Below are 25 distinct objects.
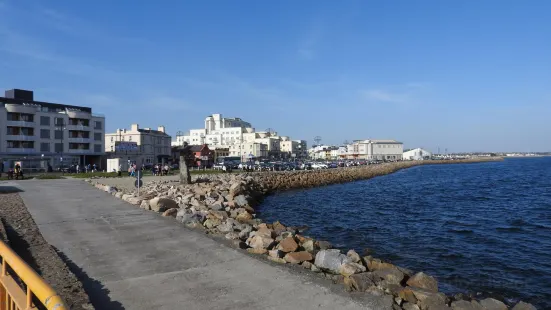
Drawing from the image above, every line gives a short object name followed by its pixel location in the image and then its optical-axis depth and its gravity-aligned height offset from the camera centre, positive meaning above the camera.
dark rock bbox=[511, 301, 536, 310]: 8.74 -3.41
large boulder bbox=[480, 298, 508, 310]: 8.45 -3.27
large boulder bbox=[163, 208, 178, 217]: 16.59 -2.19
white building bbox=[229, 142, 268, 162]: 167.62 +5.44
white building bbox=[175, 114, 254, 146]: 192.65 +10.70
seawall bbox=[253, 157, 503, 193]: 46.42 -2.67
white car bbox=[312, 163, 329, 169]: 96.31 -1.52
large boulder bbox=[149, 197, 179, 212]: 17.61 -1.97
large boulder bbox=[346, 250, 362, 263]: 10.56 -2.70
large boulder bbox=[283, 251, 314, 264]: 10.45 -2.67
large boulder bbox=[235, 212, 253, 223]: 18.27 -2.74
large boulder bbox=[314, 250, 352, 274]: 10.20 -2.71
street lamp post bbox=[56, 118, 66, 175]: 73.88 +7.04
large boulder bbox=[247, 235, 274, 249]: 11.60 -2.50
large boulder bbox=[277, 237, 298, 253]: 11.46 -2.57
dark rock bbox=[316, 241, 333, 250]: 12.97 -2.93
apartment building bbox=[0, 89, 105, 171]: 67.31 +5.83
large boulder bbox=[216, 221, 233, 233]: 14.22 -2.51
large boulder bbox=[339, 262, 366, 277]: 9.46 -2.73
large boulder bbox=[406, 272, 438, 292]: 9.41 -3.05
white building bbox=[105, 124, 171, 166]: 81.69 +4.32
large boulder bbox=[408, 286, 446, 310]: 7.77 -2.90
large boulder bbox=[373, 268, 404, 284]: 9.24 -2.85
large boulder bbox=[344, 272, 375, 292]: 7.96 -2.61
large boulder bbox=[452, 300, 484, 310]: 7.89 -3.08
